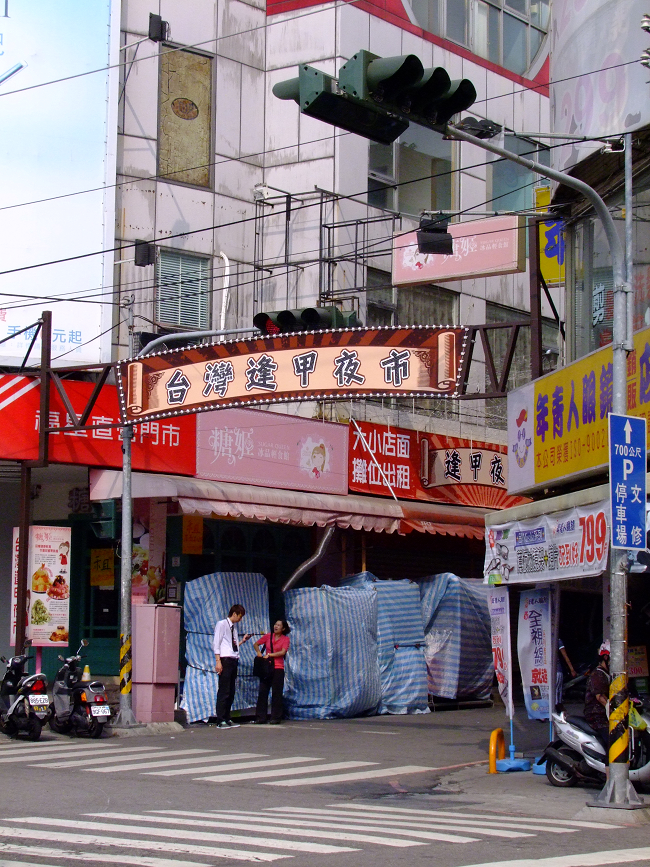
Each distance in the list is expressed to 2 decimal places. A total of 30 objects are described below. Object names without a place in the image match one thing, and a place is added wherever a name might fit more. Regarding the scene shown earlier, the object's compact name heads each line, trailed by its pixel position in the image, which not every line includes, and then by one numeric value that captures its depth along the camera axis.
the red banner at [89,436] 19.05
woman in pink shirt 19.08
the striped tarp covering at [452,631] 22.11
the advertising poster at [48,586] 17.88
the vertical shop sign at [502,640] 14.12
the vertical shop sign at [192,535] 21.55
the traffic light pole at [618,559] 10.71
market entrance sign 16.20
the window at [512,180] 29.30
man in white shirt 18.33
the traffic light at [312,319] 13.97
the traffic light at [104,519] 19.80
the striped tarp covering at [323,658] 20.08
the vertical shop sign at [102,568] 21.44
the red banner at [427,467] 23.88
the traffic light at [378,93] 7.95
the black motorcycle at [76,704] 16.81
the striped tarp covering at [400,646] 21.22
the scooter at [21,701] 16.33
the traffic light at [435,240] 13.59
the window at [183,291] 23.33
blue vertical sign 10.98
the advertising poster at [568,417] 13.83
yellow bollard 13.81
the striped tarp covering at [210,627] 18.95
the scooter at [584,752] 11.93
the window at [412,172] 26.19
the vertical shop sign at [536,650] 13.69
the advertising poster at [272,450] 21.36
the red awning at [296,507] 19.39
